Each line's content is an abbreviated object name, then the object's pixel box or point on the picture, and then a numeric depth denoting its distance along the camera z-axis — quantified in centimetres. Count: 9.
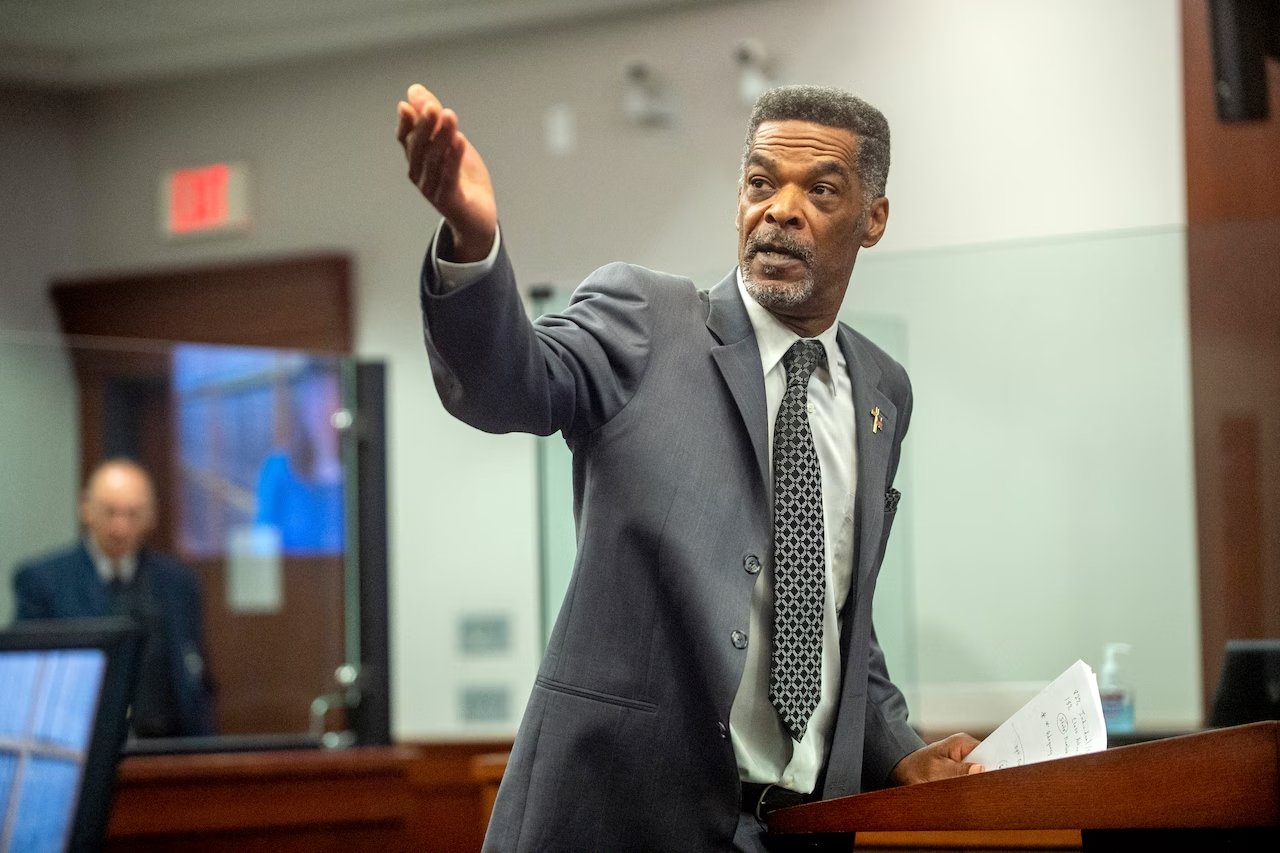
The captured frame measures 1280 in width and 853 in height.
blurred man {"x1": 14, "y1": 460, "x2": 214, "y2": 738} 879
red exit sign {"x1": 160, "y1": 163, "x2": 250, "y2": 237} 1141
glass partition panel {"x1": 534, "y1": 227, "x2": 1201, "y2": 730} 739
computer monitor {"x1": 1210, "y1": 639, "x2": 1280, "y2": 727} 627
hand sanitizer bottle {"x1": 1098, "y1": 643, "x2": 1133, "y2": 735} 646
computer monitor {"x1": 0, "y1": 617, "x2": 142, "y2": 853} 349
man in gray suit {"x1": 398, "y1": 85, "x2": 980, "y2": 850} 299
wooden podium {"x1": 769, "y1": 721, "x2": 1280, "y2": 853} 245
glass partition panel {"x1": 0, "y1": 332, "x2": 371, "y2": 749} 886
